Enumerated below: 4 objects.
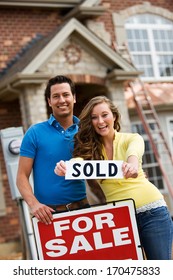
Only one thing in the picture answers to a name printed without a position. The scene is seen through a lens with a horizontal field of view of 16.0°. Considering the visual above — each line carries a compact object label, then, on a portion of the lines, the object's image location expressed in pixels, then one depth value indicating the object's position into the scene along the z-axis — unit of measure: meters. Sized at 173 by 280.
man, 3.91
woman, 3.65
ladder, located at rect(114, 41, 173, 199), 13.66
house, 12.09
